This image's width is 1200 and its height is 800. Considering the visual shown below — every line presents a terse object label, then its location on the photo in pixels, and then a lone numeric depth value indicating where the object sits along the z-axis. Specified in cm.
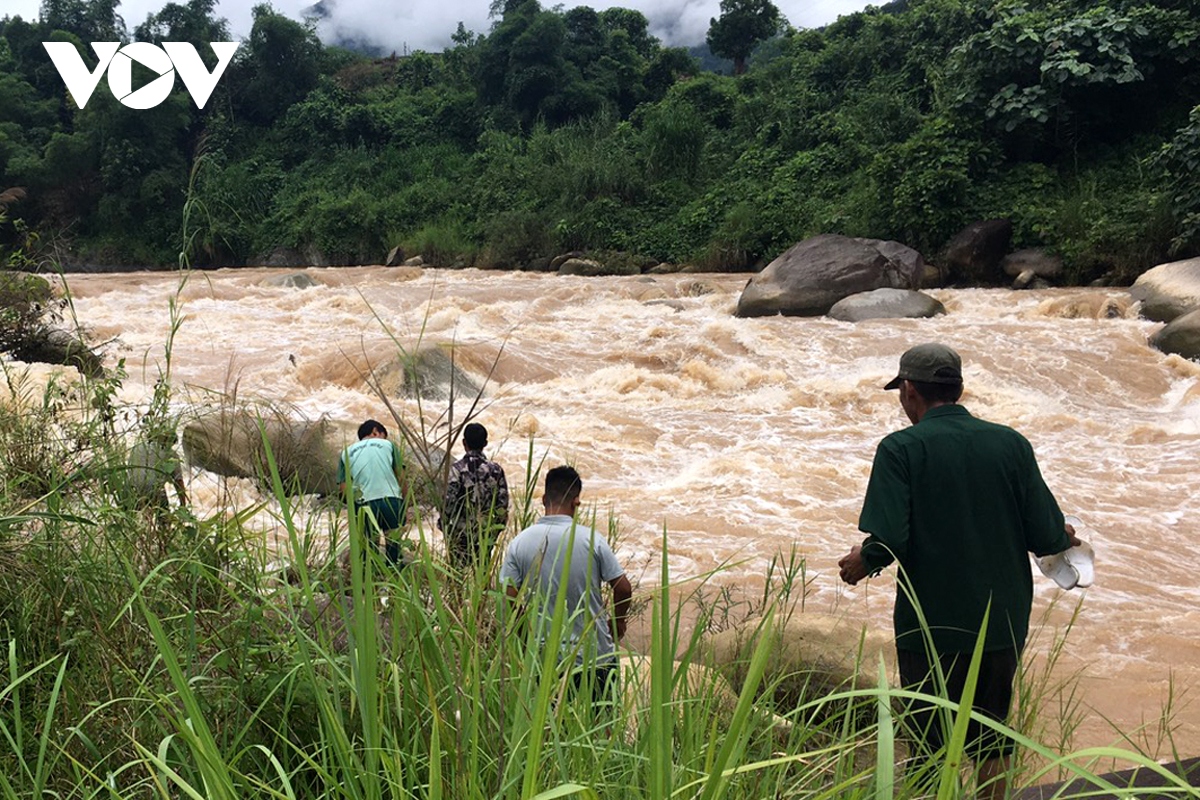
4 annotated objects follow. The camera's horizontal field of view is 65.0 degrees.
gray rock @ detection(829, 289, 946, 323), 1334
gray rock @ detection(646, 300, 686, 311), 1508
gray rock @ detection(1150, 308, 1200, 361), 1032
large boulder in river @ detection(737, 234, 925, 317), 1430
